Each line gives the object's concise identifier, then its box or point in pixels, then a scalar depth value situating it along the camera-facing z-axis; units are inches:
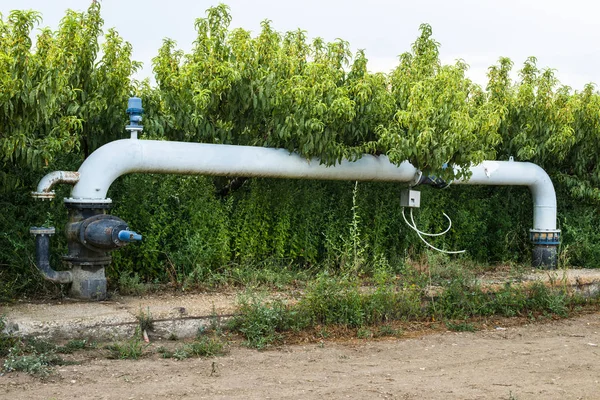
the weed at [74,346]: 266.2
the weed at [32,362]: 238.1
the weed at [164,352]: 264.6
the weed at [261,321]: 289.6
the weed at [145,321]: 286.5
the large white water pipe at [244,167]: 312.2
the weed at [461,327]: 328.2
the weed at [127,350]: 261.9
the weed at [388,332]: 311.7
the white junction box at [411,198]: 414.0
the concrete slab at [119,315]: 275.9
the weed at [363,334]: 304.0
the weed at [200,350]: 265.1
